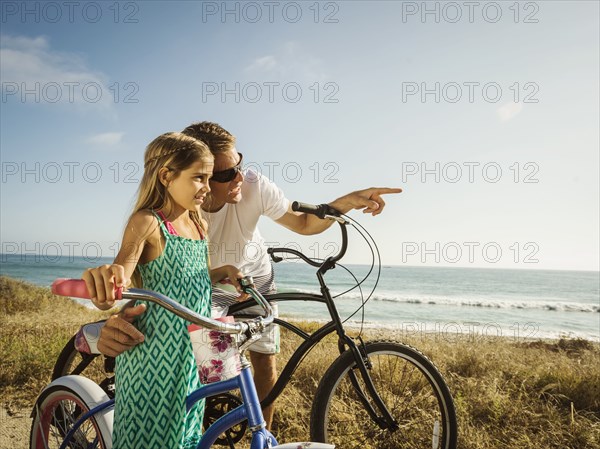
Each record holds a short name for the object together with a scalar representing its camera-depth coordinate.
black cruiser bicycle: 2.49
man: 2.75
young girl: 1.82
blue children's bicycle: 1.39
